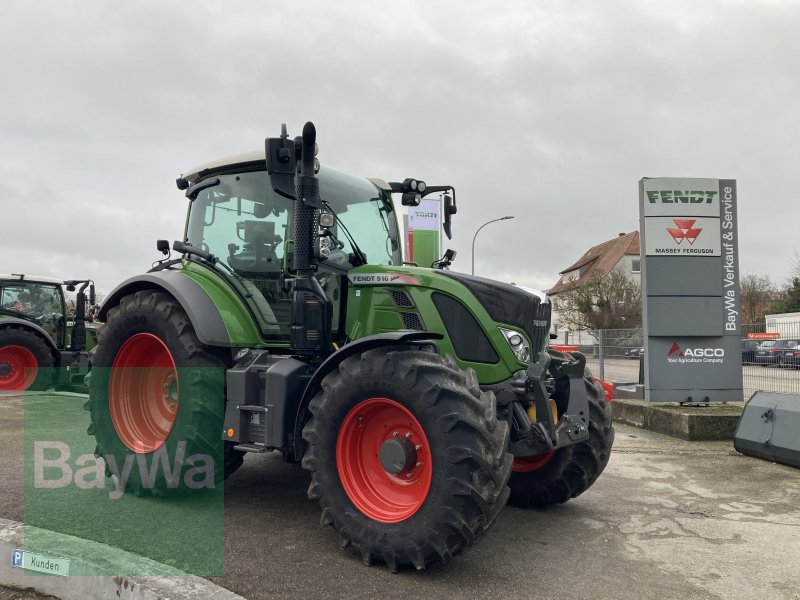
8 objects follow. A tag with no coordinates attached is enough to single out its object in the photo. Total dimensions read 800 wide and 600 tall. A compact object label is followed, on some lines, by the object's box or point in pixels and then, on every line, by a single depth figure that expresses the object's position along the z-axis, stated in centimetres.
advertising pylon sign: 922
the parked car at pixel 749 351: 980
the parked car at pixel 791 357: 916
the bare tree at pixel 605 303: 4125
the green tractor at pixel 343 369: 344
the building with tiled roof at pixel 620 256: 5906
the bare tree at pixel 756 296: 4162
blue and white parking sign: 329
